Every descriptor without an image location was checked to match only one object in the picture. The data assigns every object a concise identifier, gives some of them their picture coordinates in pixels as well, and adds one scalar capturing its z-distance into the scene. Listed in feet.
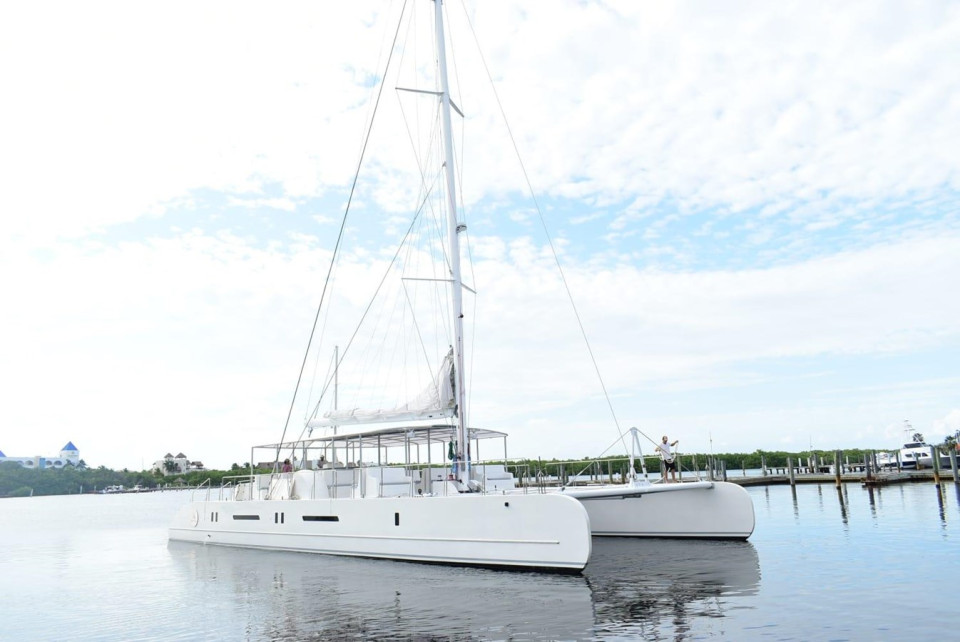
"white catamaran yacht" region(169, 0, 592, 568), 39.24
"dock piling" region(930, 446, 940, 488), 103.19
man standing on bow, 50.34
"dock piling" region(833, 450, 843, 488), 104.78
